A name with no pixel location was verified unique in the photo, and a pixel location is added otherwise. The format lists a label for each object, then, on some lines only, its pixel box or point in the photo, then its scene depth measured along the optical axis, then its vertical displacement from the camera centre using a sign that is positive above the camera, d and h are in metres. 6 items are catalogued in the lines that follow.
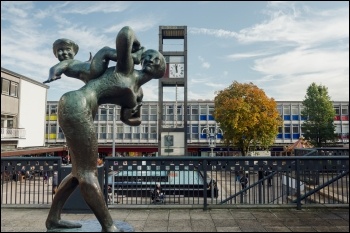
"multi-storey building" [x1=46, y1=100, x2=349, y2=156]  46.75 +0.18
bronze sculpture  4.08 +0.28
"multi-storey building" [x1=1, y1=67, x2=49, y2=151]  29.07 +1.83
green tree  34.50 +1.46
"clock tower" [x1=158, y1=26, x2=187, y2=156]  21.81 +3.37
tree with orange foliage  30.98 +1.37
